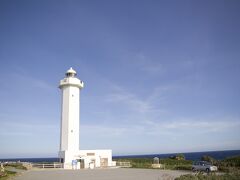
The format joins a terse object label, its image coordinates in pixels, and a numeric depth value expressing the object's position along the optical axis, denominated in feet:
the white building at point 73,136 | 83.02
